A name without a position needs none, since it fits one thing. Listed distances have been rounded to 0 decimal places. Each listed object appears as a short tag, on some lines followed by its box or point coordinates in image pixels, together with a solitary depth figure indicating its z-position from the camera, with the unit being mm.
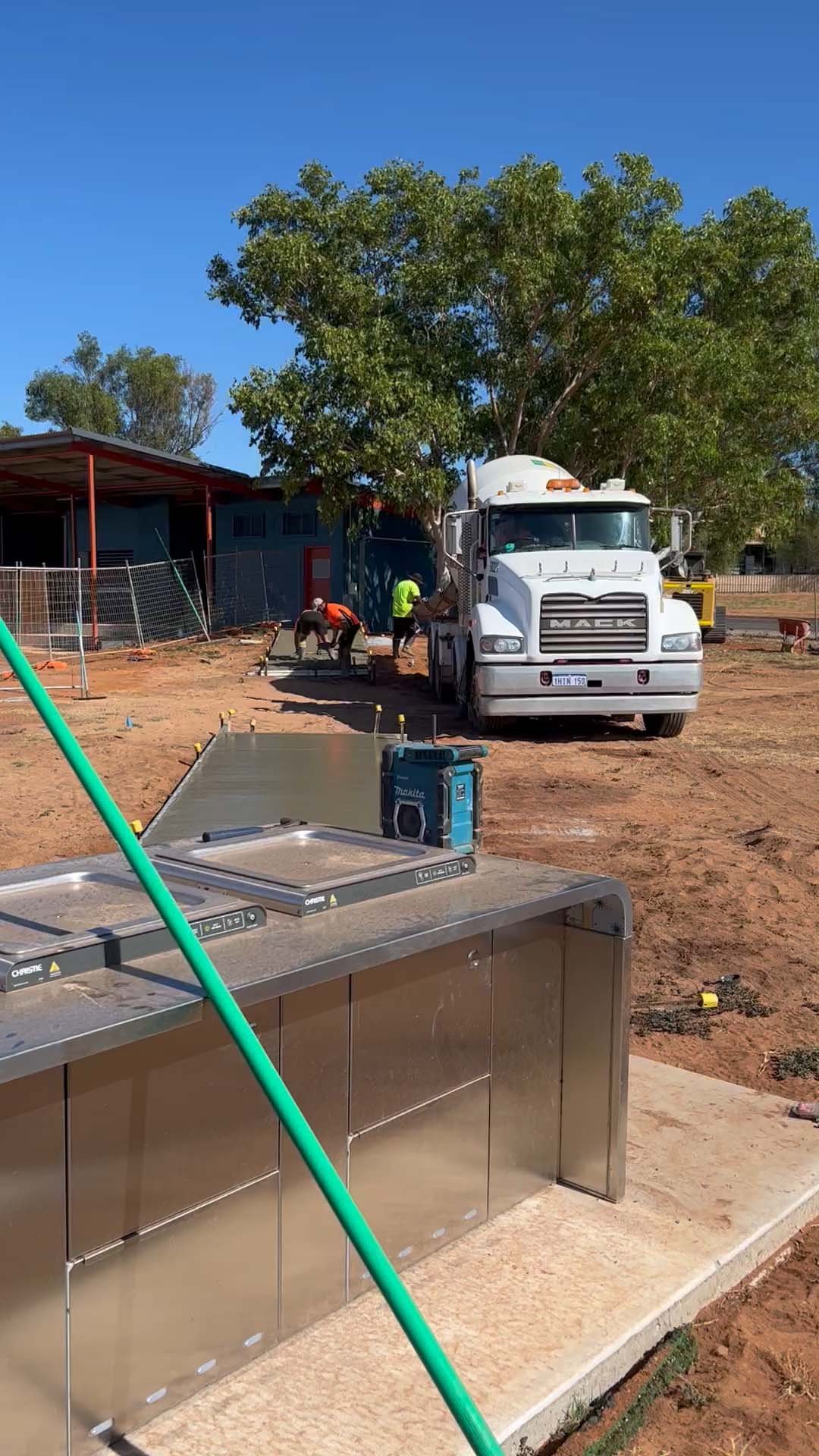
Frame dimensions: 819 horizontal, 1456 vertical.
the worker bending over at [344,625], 21609
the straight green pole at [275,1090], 1958
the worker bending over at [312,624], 22016
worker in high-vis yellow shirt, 22359
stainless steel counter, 2395
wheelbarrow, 28734
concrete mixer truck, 13203
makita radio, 4152
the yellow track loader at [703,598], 28125
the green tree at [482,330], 23578
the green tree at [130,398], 58812
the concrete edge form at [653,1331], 2816
